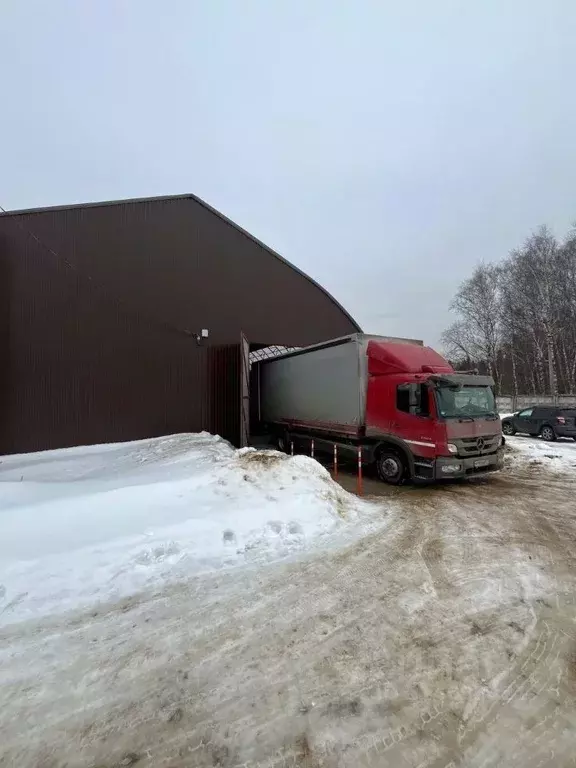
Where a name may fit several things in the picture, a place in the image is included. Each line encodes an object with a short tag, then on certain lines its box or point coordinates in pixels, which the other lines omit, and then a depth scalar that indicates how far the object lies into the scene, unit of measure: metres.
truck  8.65
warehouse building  12.97
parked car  16.84
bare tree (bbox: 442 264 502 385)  40.56
